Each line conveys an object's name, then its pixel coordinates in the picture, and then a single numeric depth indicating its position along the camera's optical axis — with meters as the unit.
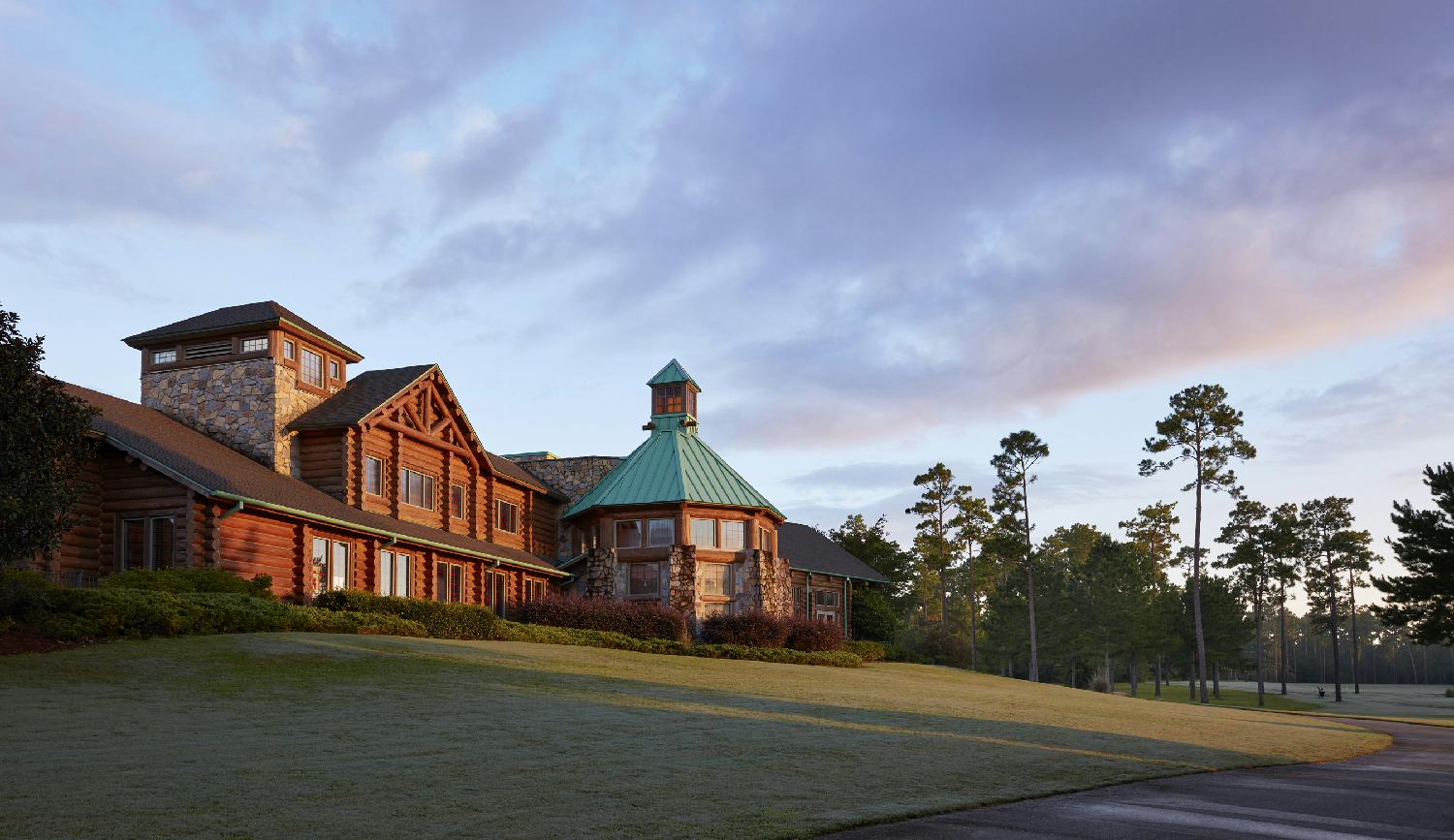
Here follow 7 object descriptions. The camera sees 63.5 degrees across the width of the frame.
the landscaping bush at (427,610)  32.44
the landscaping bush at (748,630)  46.53
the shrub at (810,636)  47.84
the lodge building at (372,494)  30.98
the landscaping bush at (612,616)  41.25
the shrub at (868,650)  53.30
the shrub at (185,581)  27.45
